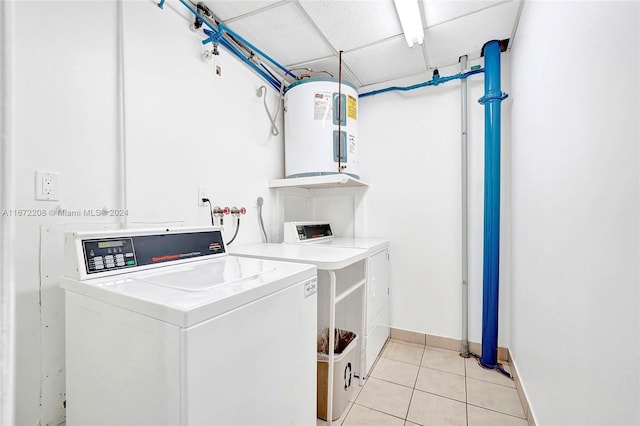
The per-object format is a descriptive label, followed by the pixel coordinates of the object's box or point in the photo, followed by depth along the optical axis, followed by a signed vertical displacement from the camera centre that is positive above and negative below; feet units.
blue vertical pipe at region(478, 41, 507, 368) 6.71 +0.42
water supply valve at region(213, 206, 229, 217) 5.89 +0.04
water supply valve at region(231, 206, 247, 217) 6.33 +0.04
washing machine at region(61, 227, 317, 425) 2.40 -1.23
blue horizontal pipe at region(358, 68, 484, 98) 7.30 +3.64
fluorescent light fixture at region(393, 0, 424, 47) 5.24 +3.87
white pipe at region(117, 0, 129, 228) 4.25 +1.33
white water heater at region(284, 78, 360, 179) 7.22 +2.27
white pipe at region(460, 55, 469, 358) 7.32 -0.09
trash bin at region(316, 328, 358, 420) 5.08 -2.99
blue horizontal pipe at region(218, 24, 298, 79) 5.61 +3.89
